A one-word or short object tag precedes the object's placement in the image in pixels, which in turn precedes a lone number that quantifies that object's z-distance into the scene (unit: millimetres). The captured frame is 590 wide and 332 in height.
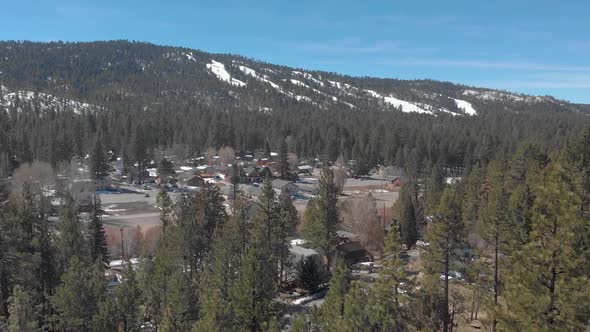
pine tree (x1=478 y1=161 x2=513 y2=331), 29359
